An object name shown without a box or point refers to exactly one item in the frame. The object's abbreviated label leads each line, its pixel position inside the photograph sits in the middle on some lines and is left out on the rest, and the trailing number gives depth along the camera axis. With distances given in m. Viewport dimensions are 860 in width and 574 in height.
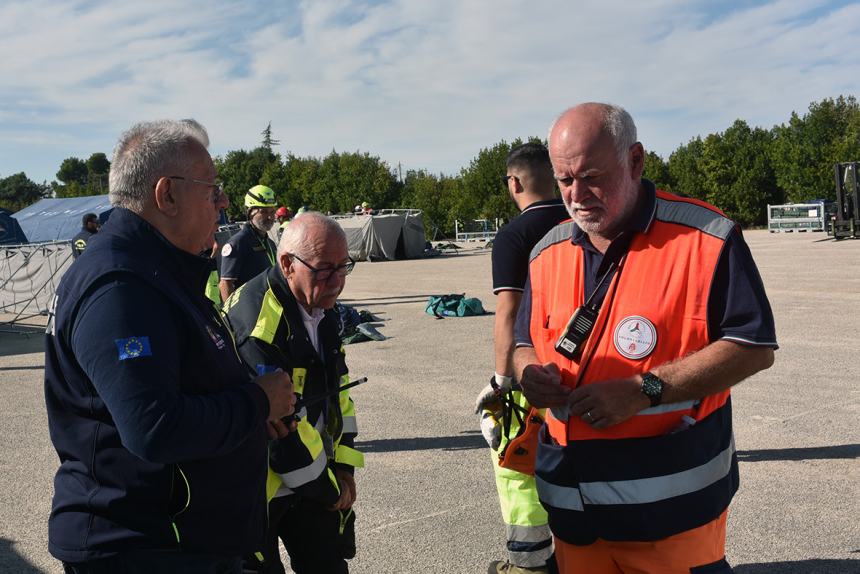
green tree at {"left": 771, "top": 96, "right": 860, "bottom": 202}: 51.97
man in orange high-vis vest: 2.42
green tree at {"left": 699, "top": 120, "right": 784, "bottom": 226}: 58.28
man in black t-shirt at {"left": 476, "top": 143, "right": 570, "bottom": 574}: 4.04
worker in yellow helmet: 7.75
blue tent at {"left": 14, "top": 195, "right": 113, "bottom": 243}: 27.81
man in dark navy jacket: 1.94
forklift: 31.17
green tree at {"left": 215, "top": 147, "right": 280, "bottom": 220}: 77.94
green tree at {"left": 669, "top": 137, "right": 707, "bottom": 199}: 61.54
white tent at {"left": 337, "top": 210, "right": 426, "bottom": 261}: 36.28
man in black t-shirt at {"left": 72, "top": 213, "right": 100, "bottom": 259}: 13.94
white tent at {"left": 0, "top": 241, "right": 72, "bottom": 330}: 16.83
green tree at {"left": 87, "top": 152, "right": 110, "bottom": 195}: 110.31
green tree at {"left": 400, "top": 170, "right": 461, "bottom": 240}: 62.84
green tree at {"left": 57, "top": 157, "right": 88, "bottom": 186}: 132.00
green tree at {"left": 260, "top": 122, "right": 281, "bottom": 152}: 102.33
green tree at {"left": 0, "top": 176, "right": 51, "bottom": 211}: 99.69
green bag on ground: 15.30
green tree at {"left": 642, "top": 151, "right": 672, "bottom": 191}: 63.47
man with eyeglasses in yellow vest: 3.04
